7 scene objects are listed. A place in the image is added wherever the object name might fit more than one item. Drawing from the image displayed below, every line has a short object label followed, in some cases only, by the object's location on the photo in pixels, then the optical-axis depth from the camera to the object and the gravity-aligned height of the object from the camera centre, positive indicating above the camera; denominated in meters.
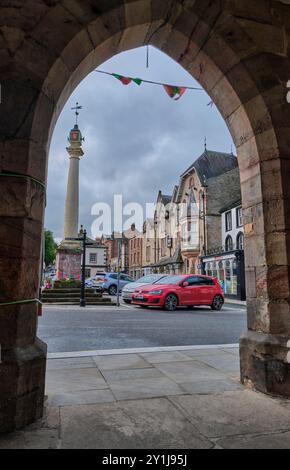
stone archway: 2.42 +1.47
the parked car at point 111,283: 22.75 -0.23
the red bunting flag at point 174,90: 5.99 +3.42
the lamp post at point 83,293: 14.39 -0.58
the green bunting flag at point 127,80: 5.85 +3.52
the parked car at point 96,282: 22.50 -0.17
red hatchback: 13.11 -0.53
